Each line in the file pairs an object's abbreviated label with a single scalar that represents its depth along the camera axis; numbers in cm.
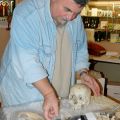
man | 111
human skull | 124
